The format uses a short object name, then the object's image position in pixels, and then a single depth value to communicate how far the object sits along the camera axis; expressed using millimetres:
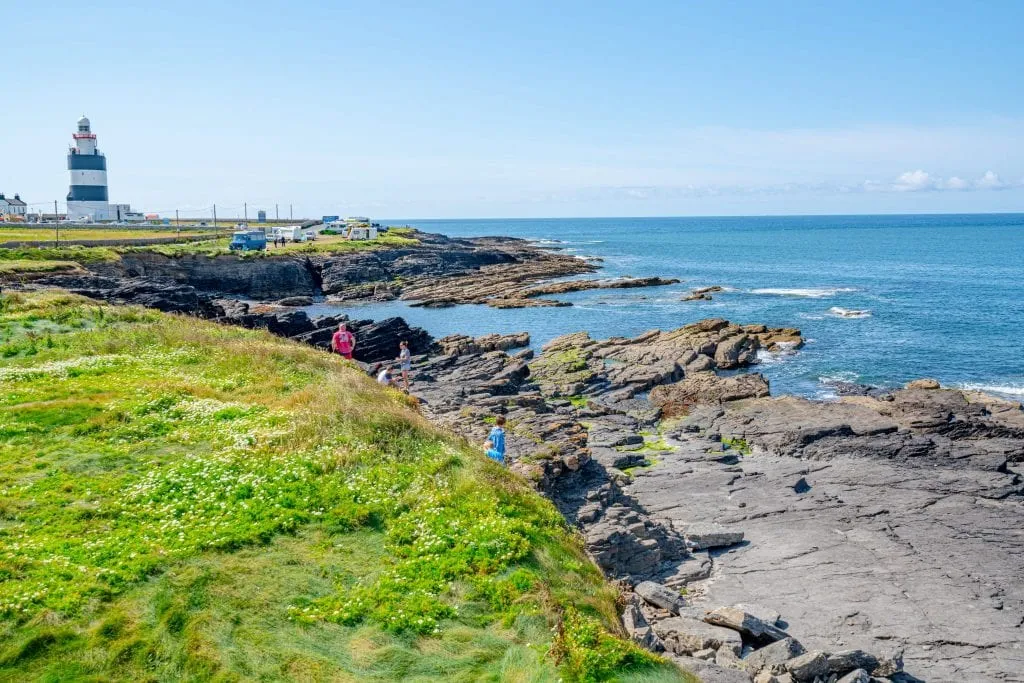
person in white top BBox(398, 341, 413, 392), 31375
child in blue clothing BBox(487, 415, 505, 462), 20156
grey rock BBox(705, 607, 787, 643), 14805
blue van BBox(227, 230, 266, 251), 90331
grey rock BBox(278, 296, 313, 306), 77225
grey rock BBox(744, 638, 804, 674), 13461
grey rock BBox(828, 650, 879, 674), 13500
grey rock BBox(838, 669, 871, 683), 12992
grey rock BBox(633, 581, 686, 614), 16125
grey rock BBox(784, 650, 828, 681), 13180
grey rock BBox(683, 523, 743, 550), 21016
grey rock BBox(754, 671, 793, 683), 12711
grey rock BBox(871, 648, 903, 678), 14172
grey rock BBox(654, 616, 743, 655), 13883
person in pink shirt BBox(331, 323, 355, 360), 32594
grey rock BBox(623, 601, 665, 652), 12938
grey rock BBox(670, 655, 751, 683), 12141
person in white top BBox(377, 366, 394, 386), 28359
